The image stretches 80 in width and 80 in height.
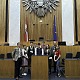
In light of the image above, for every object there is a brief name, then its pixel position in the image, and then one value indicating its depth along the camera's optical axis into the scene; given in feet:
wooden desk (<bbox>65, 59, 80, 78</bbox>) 19.29
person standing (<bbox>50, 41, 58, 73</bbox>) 21.11
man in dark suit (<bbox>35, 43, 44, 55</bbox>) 20.70
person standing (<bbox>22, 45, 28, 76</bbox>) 20.19
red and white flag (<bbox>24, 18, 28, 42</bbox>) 33.03
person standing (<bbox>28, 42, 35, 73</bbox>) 21.71
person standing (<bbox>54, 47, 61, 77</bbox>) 20.22
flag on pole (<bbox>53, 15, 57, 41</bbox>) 33.05
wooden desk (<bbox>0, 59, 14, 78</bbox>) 19.24
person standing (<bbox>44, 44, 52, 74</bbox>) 21.35
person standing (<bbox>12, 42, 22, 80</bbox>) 19.03
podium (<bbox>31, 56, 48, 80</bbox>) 18.18
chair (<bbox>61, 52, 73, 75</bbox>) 23.25
